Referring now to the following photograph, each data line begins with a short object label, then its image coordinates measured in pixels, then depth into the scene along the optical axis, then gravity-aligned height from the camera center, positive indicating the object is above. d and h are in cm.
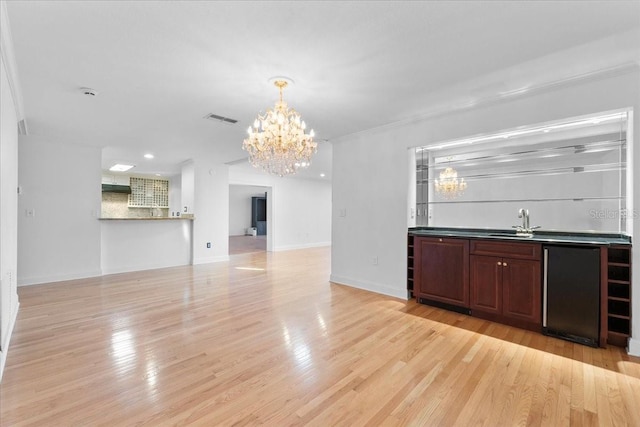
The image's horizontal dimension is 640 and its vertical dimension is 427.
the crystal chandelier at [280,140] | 271 +70
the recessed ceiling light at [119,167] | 753 +119
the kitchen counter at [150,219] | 546 -13
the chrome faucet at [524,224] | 335 -11
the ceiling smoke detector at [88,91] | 290 +121
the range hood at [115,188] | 831 +68
